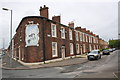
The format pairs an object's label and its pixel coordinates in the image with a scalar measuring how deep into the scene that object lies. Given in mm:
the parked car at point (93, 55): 21564
